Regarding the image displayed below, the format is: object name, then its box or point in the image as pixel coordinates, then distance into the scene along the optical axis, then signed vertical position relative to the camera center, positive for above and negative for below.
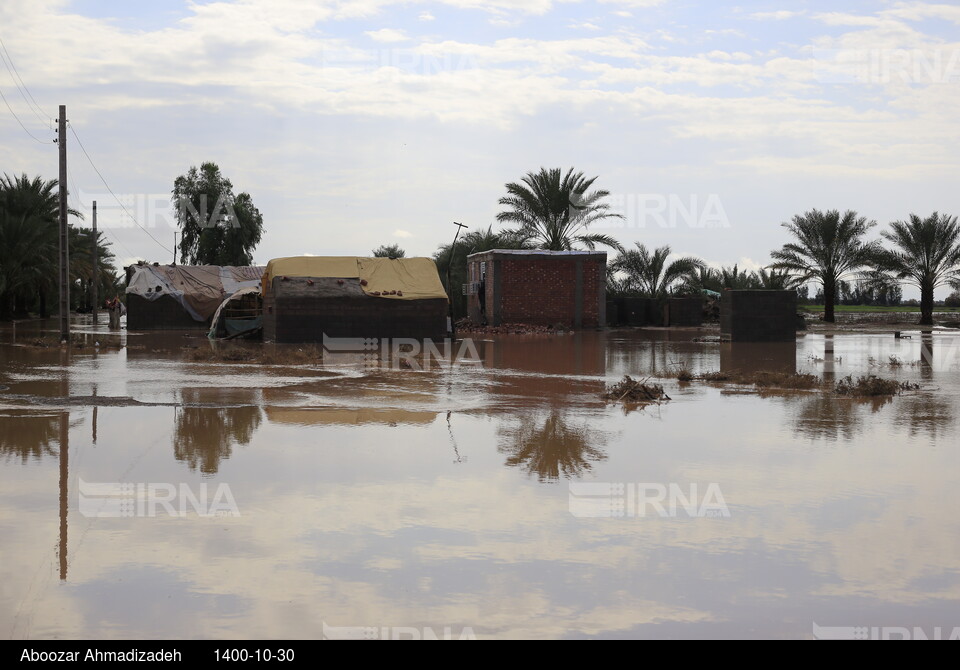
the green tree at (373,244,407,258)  60.97 +5.41
